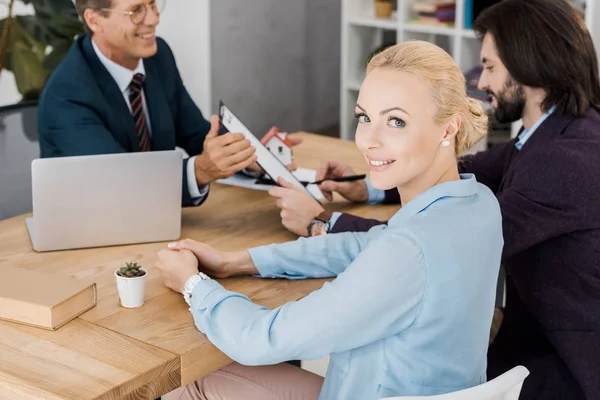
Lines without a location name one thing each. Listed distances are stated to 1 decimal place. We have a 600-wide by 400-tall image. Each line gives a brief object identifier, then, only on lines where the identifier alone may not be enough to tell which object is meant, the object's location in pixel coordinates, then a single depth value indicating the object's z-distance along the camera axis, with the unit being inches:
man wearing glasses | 98.3
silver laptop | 83.0
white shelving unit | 184.7
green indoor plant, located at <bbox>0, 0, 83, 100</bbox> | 159.3
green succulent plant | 73.9
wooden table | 62.8
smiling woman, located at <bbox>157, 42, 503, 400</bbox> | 61.9
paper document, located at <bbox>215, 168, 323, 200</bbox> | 107.3
